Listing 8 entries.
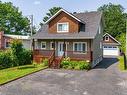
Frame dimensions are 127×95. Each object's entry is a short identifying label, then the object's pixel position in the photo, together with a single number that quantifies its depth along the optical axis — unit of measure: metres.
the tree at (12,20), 31.78
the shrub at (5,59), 11.38
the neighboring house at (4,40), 21.06
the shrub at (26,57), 12.92
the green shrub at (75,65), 11.23
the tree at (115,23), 31.23
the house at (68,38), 12.43
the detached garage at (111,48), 22.72
